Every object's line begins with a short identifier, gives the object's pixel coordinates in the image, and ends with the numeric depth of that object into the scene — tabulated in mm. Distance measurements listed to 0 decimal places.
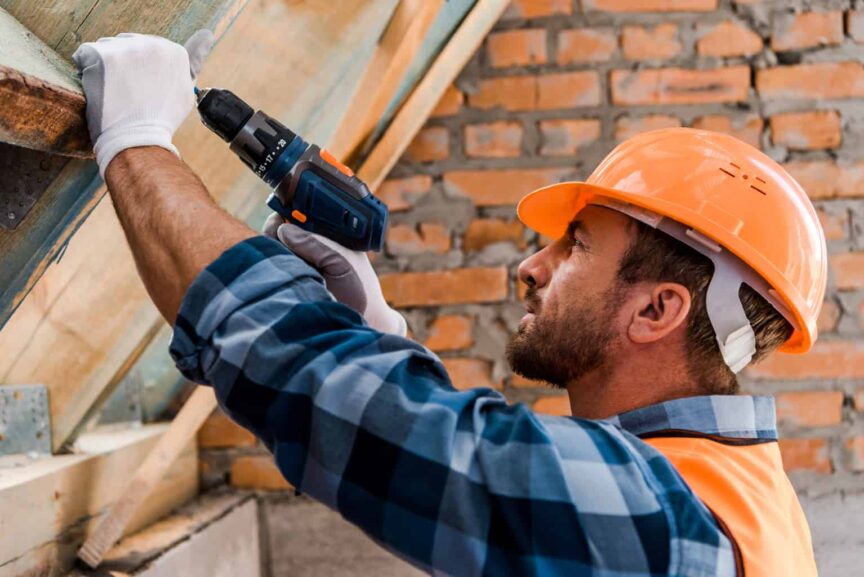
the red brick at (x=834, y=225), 1860
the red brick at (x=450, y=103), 1887
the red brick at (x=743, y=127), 1868
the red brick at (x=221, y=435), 1932
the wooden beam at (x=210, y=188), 1107
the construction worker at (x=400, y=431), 639
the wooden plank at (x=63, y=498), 1147
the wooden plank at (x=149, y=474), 1333
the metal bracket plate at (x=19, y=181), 705
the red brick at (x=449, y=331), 1910
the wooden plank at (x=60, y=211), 735
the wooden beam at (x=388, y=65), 1425
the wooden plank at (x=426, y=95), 1655
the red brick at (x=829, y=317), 1855
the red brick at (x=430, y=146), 1904
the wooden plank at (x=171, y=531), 1407
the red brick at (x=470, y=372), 1915
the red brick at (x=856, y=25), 1846
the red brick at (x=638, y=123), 1878
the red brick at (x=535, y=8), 1870
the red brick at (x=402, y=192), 1912
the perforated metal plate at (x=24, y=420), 1215
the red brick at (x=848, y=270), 1854
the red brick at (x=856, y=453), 1854
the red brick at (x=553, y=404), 1882
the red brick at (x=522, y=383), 1889
